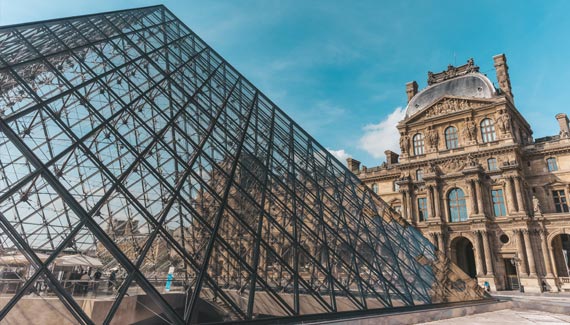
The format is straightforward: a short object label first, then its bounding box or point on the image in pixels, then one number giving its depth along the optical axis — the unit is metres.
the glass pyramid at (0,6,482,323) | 7.09
